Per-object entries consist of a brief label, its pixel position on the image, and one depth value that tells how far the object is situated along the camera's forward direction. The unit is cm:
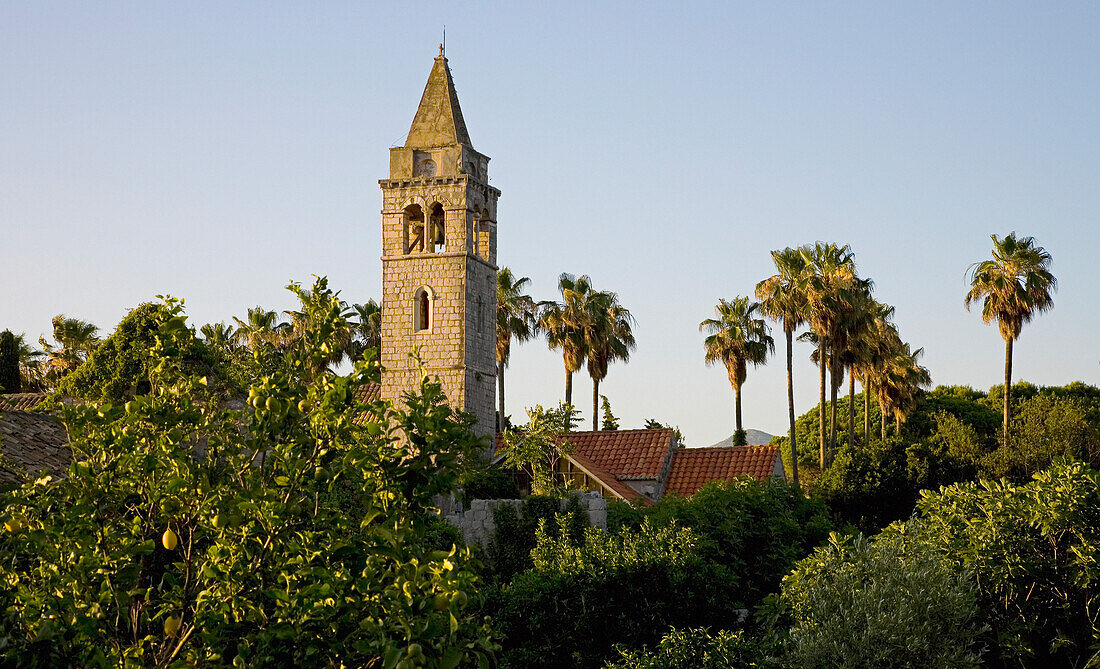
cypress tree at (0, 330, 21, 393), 4653
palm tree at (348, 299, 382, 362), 5181
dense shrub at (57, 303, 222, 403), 3706
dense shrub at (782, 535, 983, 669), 1586
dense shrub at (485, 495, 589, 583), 2664
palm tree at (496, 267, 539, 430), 5116
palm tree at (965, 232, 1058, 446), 4809
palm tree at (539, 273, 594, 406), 5347
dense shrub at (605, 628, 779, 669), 1683
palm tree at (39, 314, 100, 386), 5094
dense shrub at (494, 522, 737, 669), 1980
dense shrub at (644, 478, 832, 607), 2737
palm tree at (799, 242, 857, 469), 4600
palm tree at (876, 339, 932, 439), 5906
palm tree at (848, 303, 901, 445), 4841
